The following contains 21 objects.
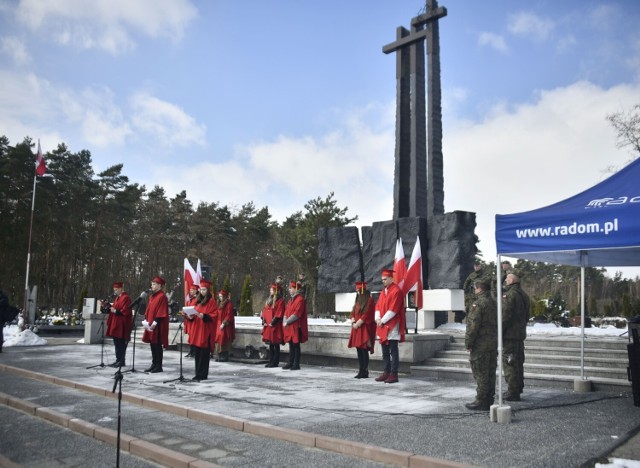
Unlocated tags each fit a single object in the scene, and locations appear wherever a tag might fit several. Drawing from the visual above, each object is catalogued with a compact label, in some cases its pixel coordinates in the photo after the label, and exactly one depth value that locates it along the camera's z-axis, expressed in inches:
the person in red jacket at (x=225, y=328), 556.4
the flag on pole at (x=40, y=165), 1001.5
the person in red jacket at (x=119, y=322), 507.8
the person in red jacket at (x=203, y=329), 429.1
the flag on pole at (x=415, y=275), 542.6
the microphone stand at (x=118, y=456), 189.8
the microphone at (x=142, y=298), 301.0
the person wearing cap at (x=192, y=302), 457.3
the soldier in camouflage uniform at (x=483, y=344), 305.7
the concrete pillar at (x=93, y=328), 887.7
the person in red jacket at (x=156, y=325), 478.0
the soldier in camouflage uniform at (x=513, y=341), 330.0
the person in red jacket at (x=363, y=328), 450.3
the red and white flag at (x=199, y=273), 671.6
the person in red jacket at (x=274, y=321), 527.5
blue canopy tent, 252.8
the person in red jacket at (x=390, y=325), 424.5
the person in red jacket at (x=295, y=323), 506.3
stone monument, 717.9
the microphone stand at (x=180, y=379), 418.9
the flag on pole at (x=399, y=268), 549.6
